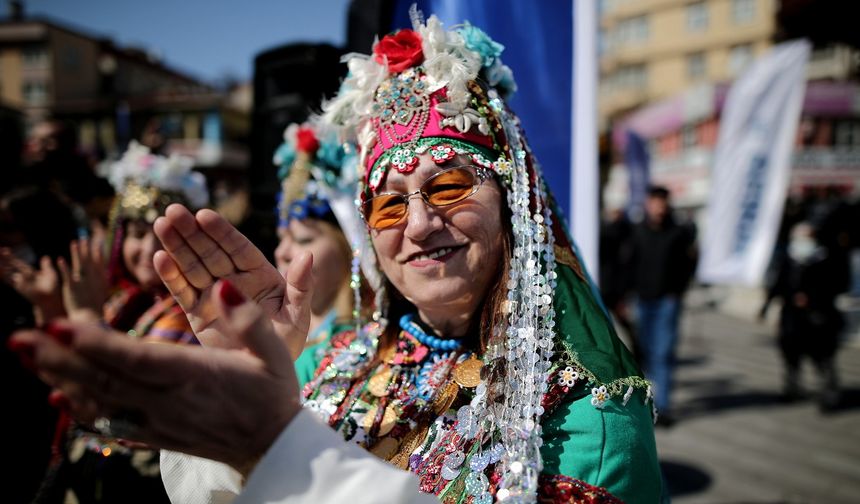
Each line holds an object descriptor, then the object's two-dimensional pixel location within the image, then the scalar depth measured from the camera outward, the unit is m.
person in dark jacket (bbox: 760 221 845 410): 5.32
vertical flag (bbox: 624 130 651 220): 9.46
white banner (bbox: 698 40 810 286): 4.91
